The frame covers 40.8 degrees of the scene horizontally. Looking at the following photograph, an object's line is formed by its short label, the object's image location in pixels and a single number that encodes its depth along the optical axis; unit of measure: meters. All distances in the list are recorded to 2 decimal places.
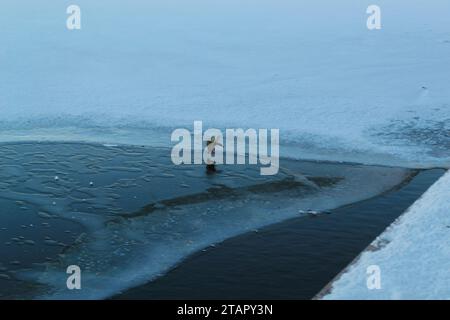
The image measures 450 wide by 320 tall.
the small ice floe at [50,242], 9.40
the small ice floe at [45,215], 10.36
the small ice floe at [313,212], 10.81
